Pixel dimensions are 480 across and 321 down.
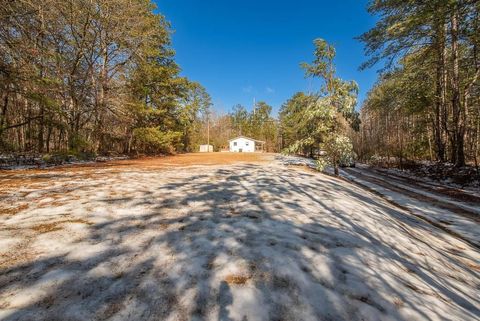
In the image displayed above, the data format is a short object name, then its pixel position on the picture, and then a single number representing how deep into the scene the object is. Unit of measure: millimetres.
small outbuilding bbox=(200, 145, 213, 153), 48888
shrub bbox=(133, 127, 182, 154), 19422
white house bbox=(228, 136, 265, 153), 53094
